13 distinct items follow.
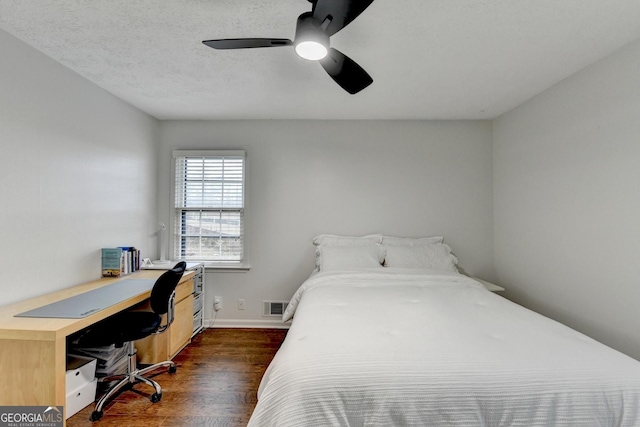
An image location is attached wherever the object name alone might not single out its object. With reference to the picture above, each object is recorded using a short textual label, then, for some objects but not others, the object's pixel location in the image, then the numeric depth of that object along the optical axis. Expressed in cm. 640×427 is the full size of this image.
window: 346
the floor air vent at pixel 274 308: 341
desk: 149
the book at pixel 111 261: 260
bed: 111
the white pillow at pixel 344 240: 322
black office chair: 193
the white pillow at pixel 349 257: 295
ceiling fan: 124
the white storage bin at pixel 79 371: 188
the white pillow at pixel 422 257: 303
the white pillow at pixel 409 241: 324
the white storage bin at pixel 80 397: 186
